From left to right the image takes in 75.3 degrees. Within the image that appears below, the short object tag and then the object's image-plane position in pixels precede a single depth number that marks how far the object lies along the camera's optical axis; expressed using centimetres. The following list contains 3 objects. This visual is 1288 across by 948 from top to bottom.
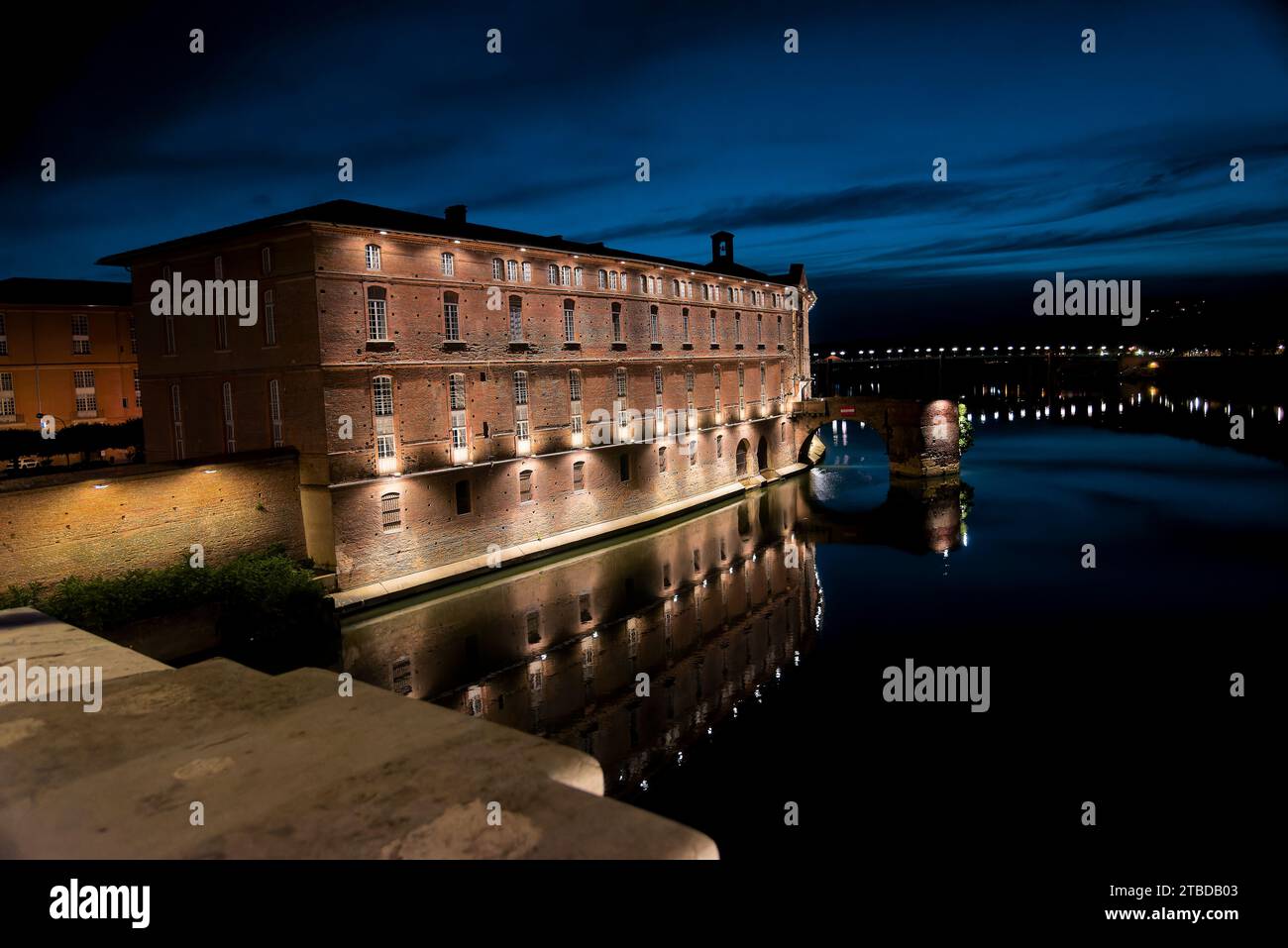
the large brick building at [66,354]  4000
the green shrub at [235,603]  2066
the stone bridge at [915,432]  5444
